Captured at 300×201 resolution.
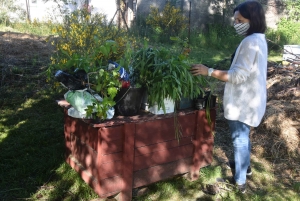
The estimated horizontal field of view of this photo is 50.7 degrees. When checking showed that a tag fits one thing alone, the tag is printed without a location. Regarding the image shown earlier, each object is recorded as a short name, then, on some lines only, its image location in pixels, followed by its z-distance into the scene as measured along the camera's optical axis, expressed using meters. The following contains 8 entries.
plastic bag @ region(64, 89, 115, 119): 2.56
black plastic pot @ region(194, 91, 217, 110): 3.11
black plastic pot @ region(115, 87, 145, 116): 2.66
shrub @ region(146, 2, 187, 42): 12.71
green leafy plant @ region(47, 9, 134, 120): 2.48
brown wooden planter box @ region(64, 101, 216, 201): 2.62
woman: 2.72
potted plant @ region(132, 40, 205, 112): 2.73
